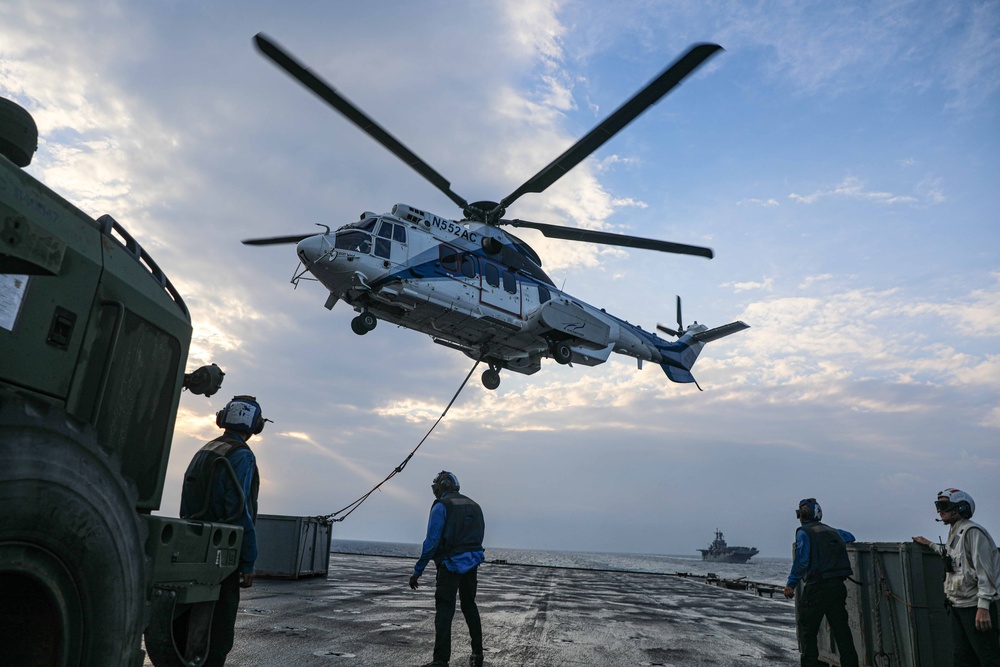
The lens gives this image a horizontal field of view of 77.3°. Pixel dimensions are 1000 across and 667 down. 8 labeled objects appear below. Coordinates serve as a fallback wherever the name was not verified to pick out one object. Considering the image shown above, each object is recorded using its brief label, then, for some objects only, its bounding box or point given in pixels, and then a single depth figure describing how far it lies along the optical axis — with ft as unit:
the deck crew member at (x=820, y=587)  20.18
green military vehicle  7.07
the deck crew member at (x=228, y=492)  14.57
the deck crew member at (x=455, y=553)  20.88
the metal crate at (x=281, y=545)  47.80
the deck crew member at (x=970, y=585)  17.15
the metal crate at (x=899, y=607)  19.15
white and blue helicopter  42.60
